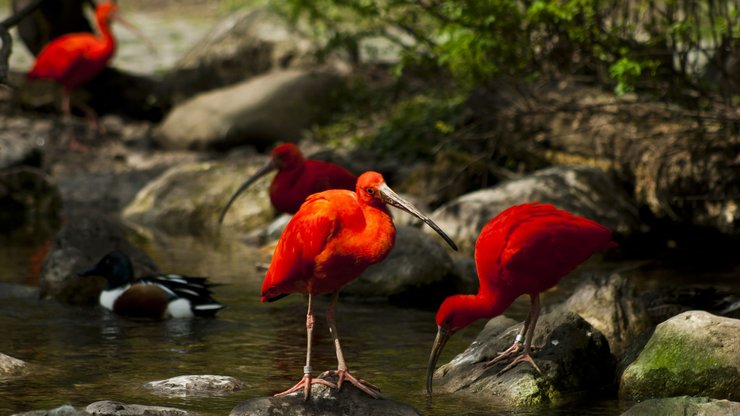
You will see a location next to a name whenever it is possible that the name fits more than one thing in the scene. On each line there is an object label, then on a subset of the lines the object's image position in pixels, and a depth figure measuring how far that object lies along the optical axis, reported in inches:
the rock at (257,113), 1523.1
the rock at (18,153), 1317.7
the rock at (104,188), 1406.3
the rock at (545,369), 573.9
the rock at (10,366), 601.3
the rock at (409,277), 849.5
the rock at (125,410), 507.8
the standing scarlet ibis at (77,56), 1459.2
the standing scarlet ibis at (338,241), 522.0
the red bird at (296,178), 877.8
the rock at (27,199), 1346.0
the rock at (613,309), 645.9
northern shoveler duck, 783.1
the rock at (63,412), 488.1
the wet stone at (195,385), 572.7
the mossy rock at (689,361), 555.8
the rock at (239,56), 1712.6
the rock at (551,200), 1011.9
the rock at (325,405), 510.0
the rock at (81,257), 844.0
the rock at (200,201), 1254.3
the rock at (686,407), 497.0
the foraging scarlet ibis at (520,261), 568.7
